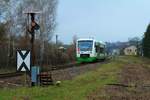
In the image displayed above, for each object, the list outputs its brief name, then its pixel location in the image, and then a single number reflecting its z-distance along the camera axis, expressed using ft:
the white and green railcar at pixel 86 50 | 199.82
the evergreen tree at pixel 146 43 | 435.53
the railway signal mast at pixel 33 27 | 69.46
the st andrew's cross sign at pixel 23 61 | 64.64
